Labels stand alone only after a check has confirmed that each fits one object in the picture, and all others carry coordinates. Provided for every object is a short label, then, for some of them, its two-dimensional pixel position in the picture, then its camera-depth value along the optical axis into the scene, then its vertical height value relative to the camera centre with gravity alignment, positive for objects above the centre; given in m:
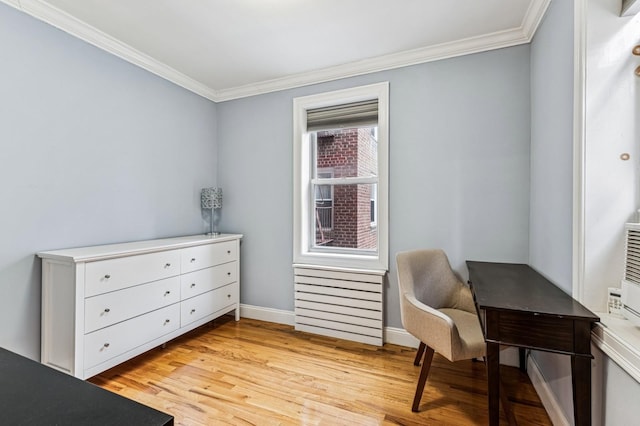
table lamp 3.18 +0.14
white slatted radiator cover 2.60 -0.83
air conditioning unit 1.11 -0.24
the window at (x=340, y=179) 2.77 +0.34
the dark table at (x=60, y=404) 0.49 -0.35
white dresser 1.84 -0.64
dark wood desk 1.21 -0.49
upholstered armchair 1.59 -0.62
